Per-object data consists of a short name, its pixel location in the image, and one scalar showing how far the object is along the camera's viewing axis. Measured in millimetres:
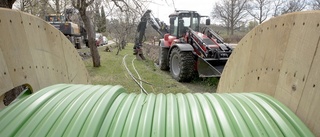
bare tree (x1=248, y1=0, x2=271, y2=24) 34656
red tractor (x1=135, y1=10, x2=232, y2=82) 7008
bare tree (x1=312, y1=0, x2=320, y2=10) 25419
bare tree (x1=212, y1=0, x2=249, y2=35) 35875
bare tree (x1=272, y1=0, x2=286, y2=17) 33031
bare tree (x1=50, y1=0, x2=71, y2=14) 9080
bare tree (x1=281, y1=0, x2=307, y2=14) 28919
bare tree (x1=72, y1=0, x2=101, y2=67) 9852
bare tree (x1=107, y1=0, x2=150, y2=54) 18662
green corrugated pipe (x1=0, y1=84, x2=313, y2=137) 1372
